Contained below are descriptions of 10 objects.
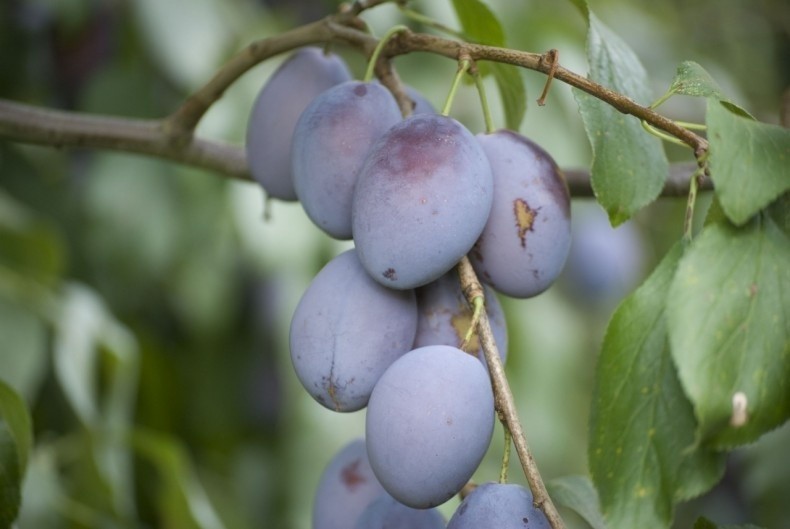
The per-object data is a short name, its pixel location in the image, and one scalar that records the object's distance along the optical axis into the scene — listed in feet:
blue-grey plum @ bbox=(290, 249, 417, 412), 3.54
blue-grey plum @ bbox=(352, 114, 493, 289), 3.51
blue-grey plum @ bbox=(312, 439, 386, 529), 3.67
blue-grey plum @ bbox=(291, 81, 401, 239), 3.61
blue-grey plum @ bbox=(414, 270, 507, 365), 3.57
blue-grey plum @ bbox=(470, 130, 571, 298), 3.59
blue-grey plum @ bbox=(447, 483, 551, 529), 3.45
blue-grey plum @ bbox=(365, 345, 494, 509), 3.46
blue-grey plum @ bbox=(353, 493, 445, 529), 3.59
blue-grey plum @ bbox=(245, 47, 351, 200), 3.78
